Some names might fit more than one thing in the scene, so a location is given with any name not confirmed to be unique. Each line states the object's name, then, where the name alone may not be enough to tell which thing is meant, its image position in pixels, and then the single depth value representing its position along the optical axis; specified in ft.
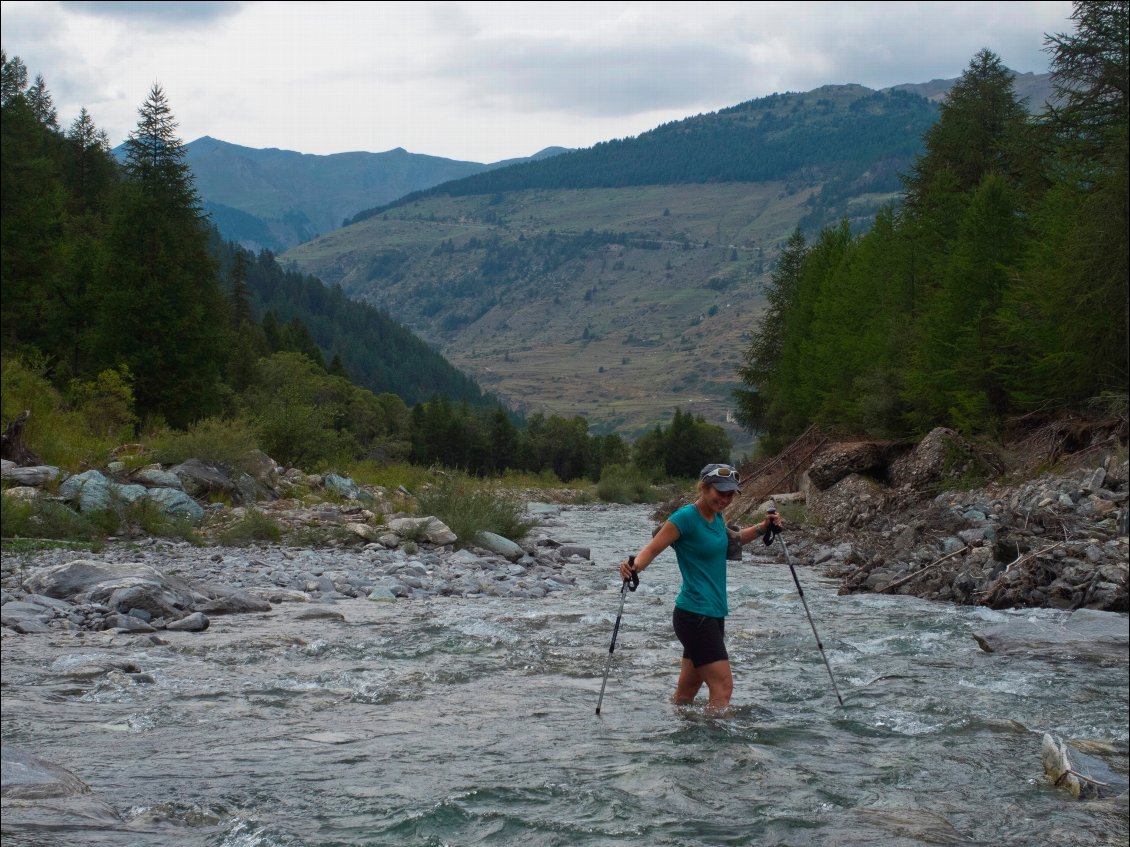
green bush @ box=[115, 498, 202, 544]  63.10
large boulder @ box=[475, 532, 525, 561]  72.13
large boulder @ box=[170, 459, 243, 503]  75.61
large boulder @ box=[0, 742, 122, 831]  18.98
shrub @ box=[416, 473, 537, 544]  74.54
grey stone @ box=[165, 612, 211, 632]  39.81
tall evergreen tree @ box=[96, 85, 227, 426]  106.11
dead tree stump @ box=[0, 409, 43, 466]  68.23
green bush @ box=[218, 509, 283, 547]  65.51
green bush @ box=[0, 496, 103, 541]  55.21
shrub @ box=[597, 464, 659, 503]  240.53
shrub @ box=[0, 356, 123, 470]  71.20
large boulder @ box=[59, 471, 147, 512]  62.34
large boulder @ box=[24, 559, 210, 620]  41.11
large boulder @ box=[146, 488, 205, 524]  67.51
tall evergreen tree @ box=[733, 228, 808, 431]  190.39
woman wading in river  29.30
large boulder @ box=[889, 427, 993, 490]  86.17
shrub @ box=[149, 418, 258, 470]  78.64
